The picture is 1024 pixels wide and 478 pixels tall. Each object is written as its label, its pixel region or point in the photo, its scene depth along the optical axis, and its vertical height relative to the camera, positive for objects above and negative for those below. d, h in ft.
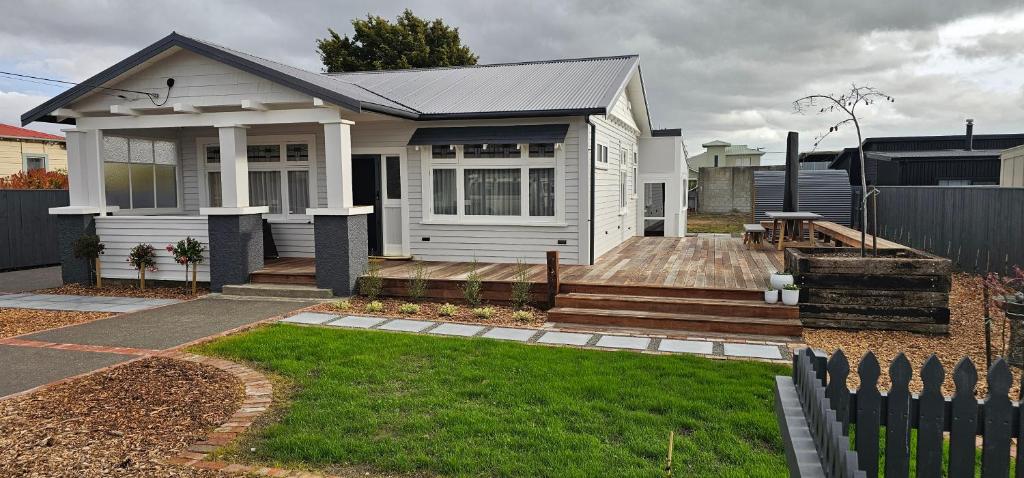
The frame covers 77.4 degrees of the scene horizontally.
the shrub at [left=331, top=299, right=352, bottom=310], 28.50 -4.59
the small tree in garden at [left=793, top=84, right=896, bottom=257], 23.84 +3.70
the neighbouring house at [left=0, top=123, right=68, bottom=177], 72.18 +6.56
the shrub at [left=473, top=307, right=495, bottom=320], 26.40 -4.63
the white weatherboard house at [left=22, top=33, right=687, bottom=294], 31.81 +2.35
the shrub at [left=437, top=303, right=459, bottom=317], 26.99 -4.62
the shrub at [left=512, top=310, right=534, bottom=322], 26.07 -4.71
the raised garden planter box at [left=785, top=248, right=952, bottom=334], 23.68 -3.54
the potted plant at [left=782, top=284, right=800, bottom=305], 24.67 -3.67
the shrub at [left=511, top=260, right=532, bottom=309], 28.48 -4.06
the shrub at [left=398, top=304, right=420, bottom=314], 27.40 -4.56
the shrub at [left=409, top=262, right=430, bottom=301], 29.63 -3.87
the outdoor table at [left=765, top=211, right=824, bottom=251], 39.63 -1.10
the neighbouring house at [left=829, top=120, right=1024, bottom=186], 65.41 +3.12
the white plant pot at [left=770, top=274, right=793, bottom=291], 25.14 -3.25
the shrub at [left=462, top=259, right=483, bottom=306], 28.78 -4.03
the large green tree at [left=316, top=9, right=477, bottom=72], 86.84 +21.75
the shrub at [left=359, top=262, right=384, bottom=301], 30.60 -3.93
